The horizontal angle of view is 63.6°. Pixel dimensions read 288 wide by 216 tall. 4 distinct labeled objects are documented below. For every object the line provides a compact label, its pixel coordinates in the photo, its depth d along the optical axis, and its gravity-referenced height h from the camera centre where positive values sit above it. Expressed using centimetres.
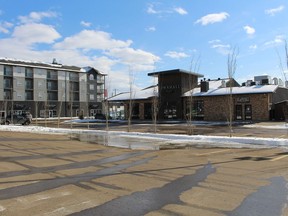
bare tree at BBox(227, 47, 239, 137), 1491 +234
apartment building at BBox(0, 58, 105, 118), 5287 +690
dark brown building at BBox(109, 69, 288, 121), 2923 +187
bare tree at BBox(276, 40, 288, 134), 2597 +5
